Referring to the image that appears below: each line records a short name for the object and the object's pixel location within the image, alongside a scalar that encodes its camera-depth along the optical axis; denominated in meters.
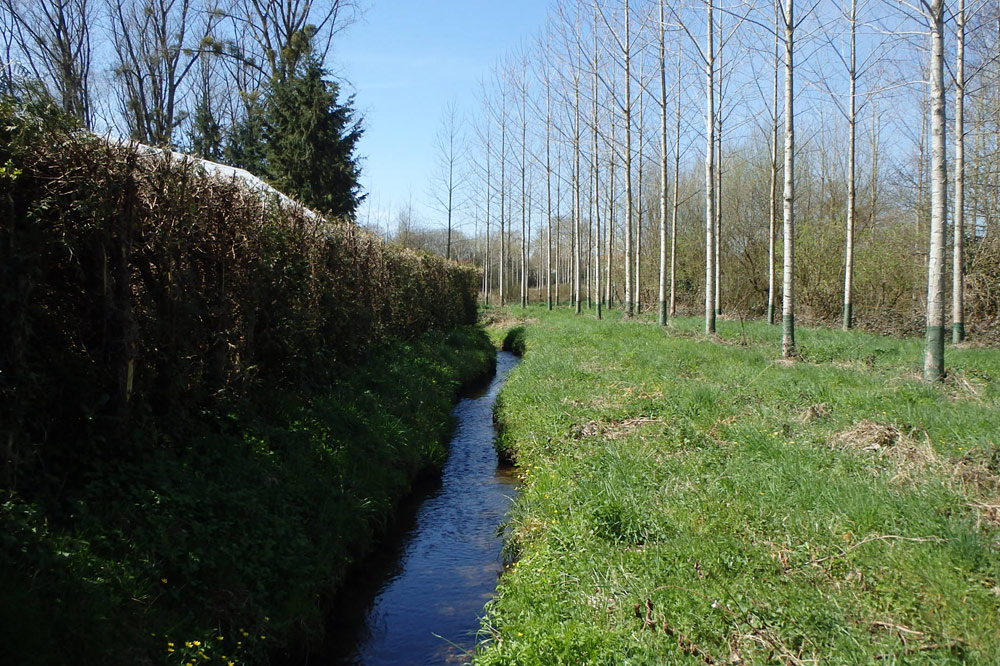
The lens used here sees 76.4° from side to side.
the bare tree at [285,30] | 29.05
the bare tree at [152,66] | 30.25
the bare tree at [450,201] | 39.78
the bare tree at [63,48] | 27.06
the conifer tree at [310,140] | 23.27
